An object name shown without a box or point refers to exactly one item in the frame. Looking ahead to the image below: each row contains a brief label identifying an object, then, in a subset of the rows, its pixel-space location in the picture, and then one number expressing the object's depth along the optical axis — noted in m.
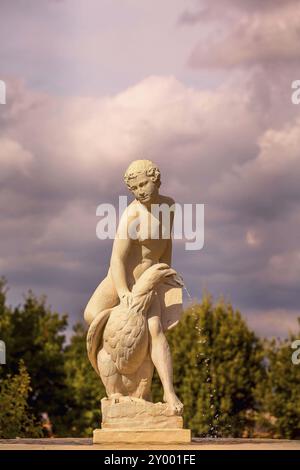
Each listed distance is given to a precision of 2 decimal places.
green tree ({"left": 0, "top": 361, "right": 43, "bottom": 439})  28.12
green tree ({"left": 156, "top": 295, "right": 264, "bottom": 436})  38.06
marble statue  15.15
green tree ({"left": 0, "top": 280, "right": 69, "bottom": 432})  42.94
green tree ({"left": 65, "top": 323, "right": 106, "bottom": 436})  44.03
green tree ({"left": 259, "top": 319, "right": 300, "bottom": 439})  39.81
